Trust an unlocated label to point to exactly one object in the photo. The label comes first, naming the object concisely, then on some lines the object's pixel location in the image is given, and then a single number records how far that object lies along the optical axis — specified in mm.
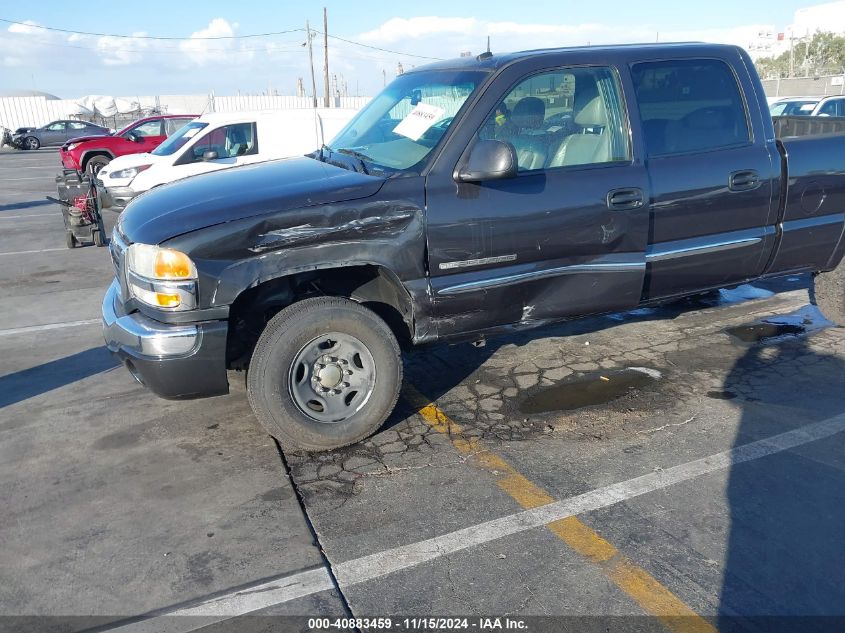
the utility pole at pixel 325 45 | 43384
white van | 11250
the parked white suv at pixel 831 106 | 14398
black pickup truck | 3490
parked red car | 18188
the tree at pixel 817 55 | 53738
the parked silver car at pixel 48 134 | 34125
